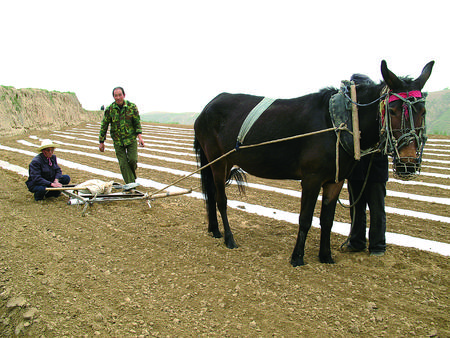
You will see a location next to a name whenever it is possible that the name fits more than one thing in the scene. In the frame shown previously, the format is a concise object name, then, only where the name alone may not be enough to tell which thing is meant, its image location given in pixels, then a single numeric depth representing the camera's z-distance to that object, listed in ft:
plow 16.81
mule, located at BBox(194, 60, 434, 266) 9.50
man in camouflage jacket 19.49
